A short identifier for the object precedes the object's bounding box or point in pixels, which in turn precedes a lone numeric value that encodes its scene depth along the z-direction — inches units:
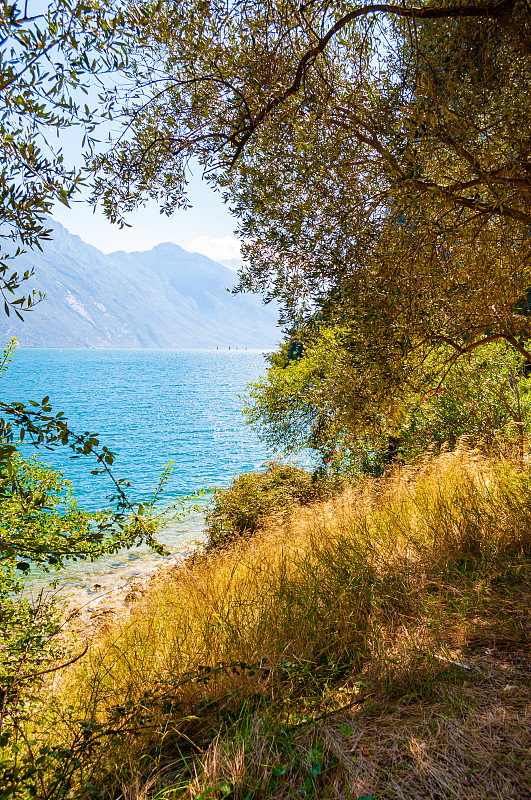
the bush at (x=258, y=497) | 537.3
